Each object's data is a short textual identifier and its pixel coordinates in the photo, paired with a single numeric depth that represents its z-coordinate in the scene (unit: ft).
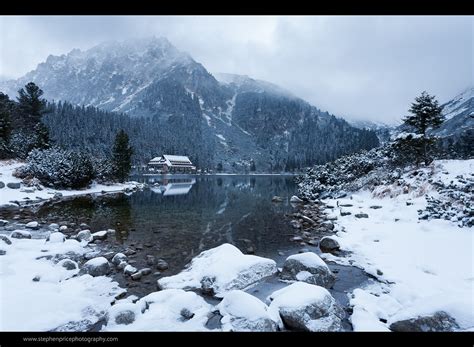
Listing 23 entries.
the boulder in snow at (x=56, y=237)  40.78
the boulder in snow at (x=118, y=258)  34.54
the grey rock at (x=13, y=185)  89.36
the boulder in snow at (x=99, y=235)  45.50
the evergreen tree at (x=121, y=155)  145.59
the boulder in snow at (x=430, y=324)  17.97
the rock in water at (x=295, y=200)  100.88
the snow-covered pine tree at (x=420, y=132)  83.92
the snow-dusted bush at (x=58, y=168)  106.32
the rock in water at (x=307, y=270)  28.60
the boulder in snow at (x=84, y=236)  44.26
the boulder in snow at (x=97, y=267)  30.37
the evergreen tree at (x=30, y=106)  151.53
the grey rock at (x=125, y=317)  19.26
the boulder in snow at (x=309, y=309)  19.55
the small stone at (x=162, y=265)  33.91
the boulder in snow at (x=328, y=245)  41.70
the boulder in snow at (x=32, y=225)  49.85
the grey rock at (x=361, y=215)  60.33
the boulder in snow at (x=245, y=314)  18.11
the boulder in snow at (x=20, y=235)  42.24
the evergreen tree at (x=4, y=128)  119.17
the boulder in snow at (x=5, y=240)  38.24
